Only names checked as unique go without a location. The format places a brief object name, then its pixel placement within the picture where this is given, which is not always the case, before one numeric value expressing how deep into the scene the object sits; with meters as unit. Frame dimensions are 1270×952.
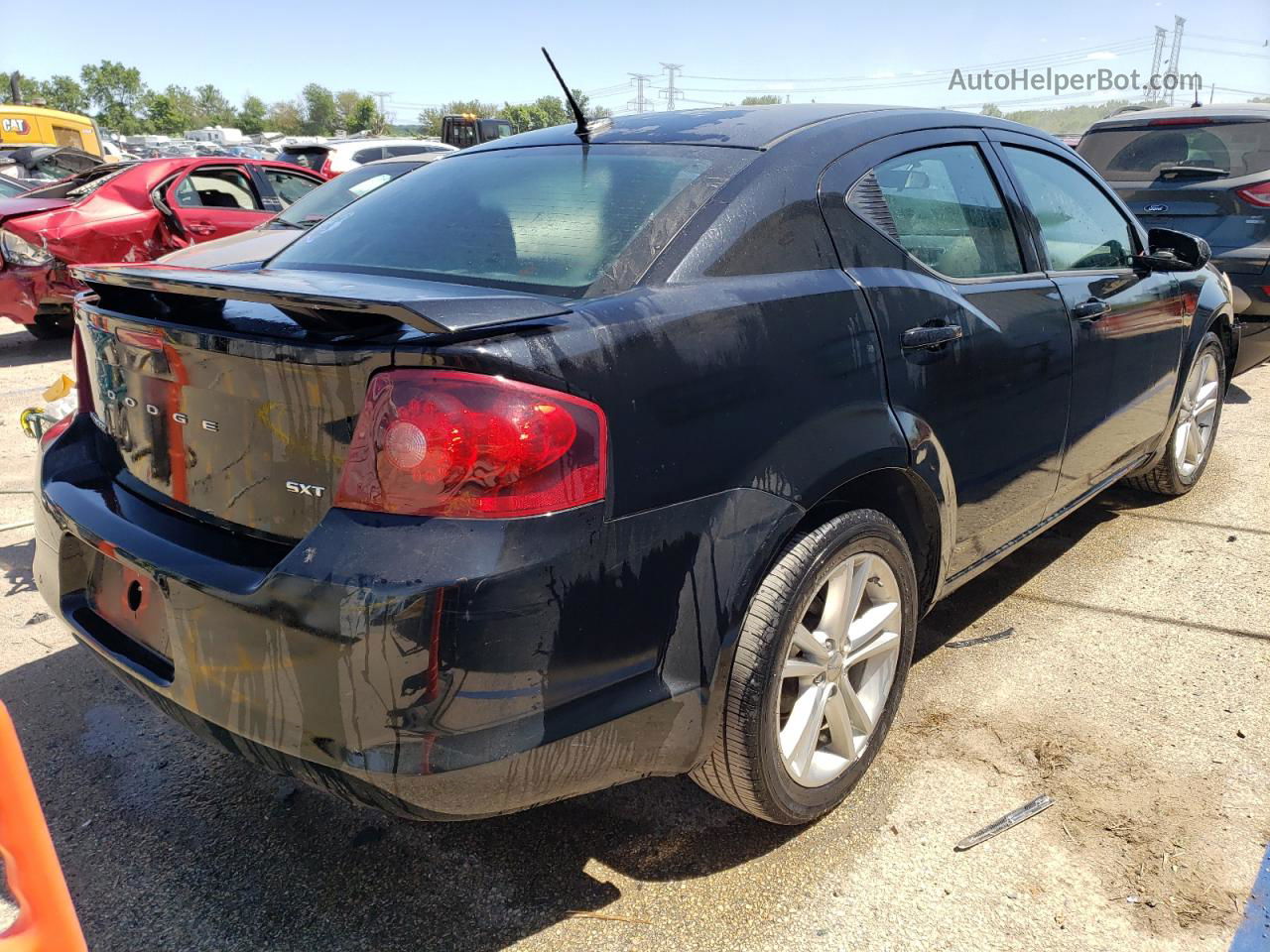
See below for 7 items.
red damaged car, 7.73
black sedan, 1.63
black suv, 5.87
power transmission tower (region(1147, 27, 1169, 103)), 66.06
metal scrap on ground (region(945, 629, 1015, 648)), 3.28
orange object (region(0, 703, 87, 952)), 1.37
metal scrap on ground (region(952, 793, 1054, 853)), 2.29
